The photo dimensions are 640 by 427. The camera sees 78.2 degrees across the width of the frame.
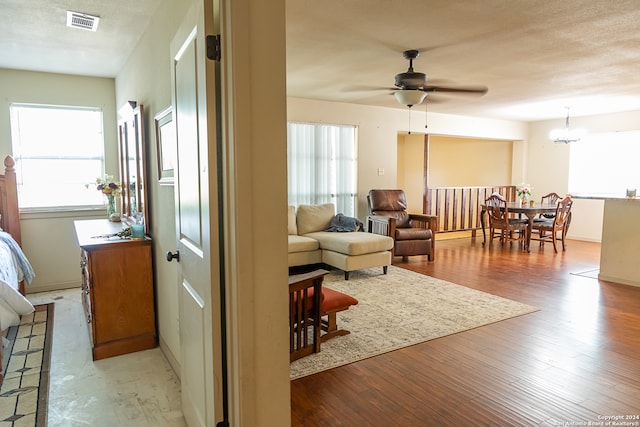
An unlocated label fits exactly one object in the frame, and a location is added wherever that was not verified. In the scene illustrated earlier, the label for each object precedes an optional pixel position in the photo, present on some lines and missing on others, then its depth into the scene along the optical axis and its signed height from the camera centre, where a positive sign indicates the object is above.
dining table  6.55 -0.55
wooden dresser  2.75 -0.85
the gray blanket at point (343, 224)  5.62 -0.69
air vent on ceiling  2.76 +1.13
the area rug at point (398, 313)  2.89 -1.28
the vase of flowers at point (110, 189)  3.93 -0.13
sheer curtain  6.03 +0.19
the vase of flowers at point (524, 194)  7.33 -0.32
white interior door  1.49 -0.21
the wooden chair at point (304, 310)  2.68 -0.94
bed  2.72 -0.72
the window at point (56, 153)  4.48 +0.27
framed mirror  3.00 +0.13
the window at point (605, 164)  7.22 +0.25
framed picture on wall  2.36 +0.20
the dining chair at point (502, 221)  6.96 -0.80
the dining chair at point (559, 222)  6.54 -0.79
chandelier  6.83 +0.72
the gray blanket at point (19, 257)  3.66 -0.76
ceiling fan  3.60 +0.85
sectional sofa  4.86 -0.89
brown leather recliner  5.84 -0.74
